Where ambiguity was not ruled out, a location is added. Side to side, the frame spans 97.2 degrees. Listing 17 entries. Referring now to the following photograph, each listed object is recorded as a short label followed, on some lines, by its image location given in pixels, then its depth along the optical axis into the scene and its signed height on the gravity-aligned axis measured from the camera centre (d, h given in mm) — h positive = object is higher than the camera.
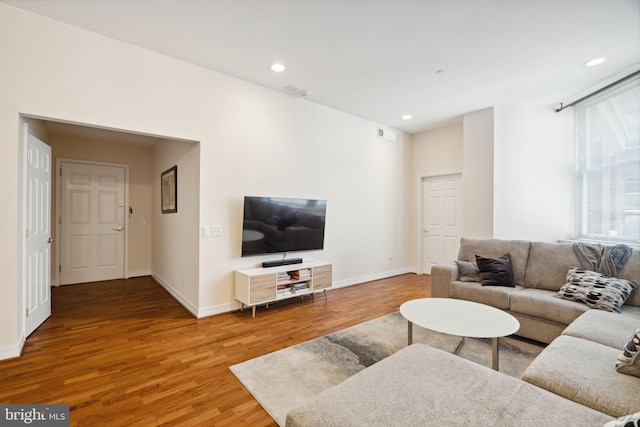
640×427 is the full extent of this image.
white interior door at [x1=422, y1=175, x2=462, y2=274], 5340 -103
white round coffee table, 2004 -823
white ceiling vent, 3770 +1675
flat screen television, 3582 -160
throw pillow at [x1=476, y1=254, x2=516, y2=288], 3123 -646
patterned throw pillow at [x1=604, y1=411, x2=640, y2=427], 813 -616
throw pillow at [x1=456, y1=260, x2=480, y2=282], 3380 -704
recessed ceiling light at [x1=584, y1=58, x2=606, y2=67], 3001 +1652
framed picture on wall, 4109 +356
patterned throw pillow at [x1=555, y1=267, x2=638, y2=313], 2416 -677
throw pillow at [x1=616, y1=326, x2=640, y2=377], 1367 -715
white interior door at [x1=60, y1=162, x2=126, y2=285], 4742 -175
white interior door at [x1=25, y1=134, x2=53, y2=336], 2676 -233
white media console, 3340 -885
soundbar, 3725 -676
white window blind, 3406 +649
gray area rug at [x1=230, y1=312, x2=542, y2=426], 1948 -1232
